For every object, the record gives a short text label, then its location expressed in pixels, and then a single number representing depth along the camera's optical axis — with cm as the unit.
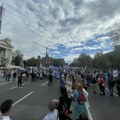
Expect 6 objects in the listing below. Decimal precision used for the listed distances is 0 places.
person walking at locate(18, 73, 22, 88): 1017
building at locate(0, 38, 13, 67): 5067
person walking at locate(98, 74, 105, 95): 815
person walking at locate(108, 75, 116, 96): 792
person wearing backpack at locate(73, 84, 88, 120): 358
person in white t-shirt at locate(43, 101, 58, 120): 210
